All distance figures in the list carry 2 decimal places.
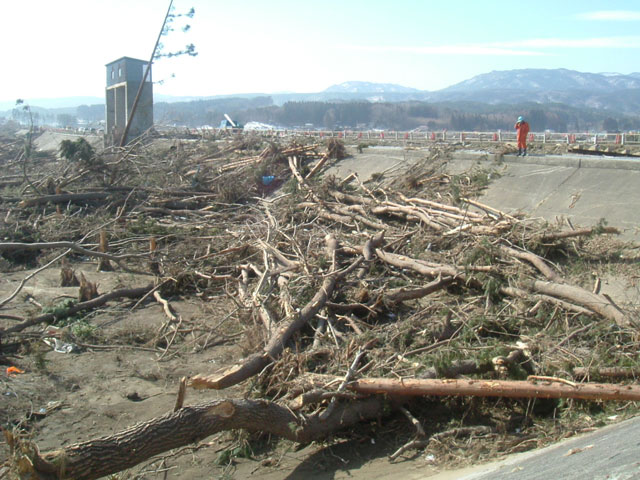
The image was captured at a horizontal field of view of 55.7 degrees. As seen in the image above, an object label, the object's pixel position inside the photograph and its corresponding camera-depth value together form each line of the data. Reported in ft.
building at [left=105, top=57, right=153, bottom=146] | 111.75
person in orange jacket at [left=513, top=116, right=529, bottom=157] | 48.29
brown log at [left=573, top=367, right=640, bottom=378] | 17.81
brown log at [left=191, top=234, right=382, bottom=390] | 17.82
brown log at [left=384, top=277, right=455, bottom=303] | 24.75
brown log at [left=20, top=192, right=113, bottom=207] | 46.59
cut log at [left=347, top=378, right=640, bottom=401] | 16.28
